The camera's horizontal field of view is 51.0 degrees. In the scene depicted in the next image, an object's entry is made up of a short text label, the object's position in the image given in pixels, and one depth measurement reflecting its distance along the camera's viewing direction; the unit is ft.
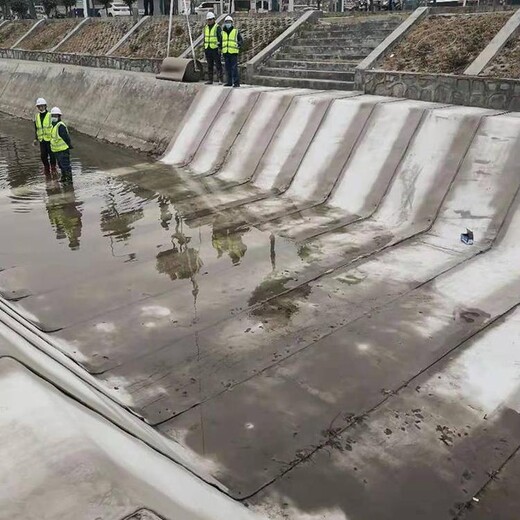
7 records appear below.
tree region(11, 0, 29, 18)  109.50
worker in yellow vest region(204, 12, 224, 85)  43.45
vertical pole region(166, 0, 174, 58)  53.78
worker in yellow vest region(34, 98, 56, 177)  34.30
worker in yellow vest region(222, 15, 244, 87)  41.47
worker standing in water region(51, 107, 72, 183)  33.30
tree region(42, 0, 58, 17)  101.14
